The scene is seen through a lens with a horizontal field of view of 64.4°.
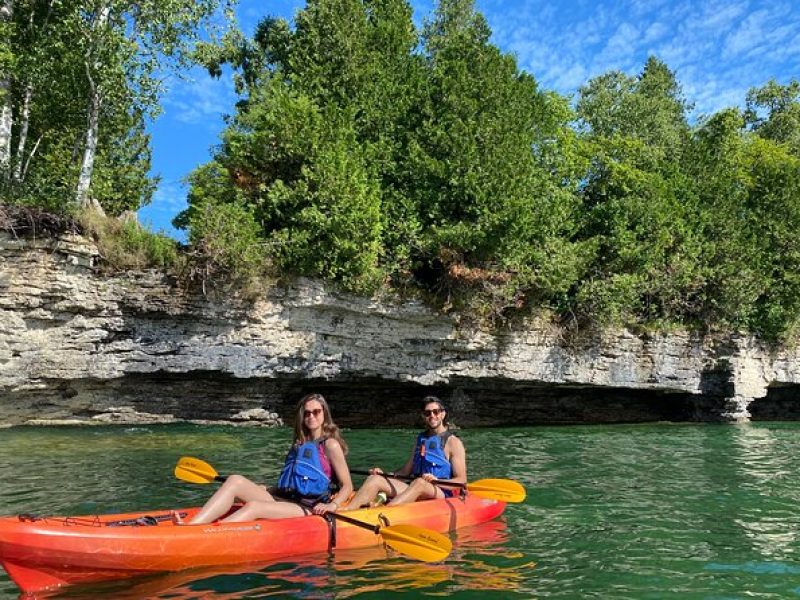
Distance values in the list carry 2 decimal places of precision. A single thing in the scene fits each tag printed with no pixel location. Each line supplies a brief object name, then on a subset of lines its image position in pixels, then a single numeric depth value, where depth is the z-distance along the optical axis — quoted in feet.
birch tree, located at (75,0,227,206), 53.21
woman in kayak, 20.94
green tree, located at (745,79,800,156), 111.86
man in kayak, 24.82
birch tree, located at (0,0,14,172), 50.09
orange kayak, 16.06
